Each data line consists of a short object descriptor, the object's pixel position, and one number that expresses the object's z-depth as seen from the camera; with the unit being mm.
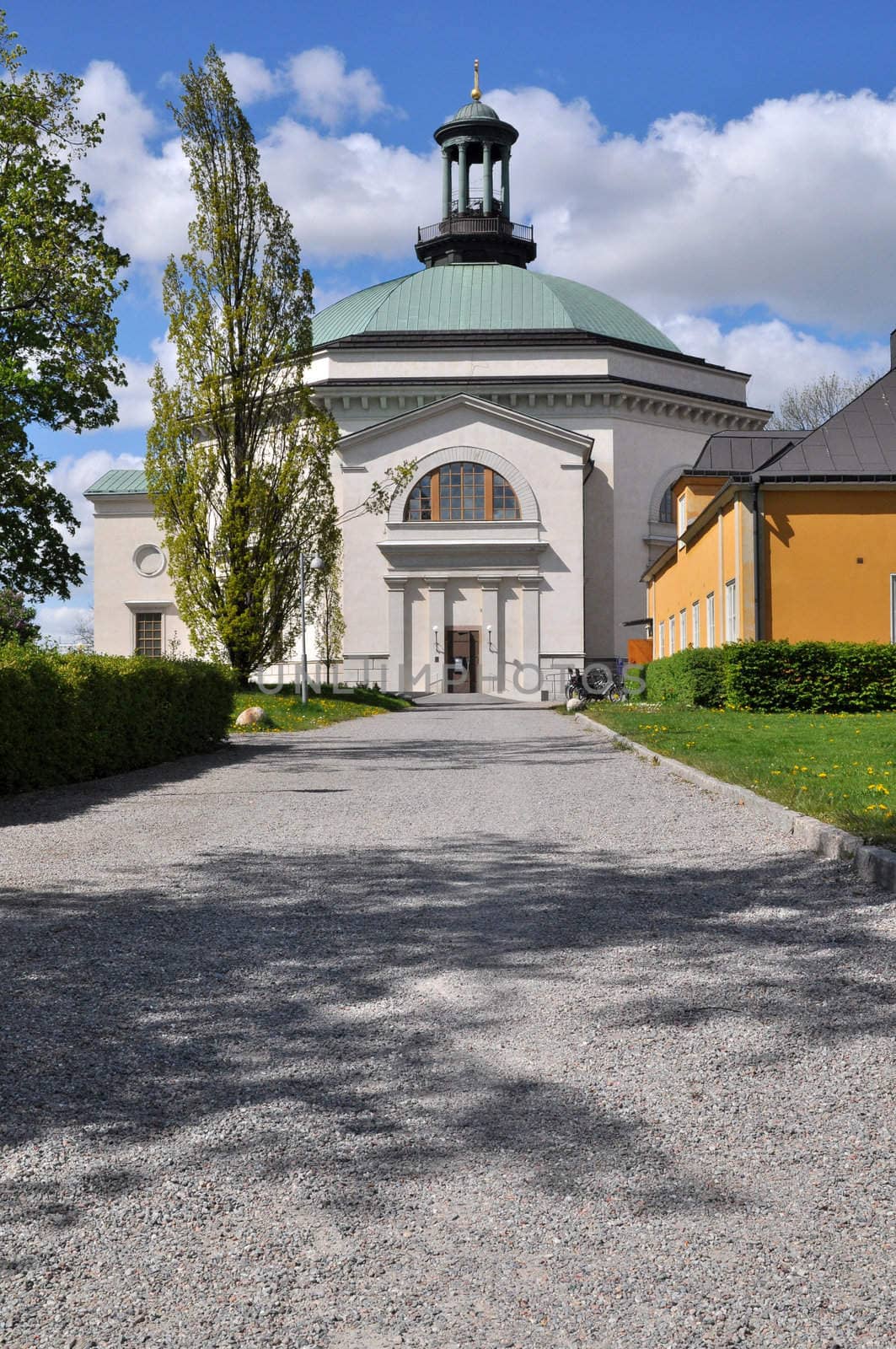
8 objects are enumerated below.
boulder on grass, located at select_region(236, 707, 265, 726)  23344
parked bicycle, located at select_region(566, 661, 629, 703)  41250
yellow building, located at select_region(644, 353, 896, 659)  25328
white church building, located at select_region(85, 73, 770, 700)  46781
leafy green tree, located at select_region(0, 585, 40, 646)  19234
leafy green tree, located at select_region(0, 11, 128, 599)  16719
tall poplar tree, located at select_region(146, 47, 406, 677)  29906
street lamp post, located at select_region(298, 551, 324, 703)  30794
